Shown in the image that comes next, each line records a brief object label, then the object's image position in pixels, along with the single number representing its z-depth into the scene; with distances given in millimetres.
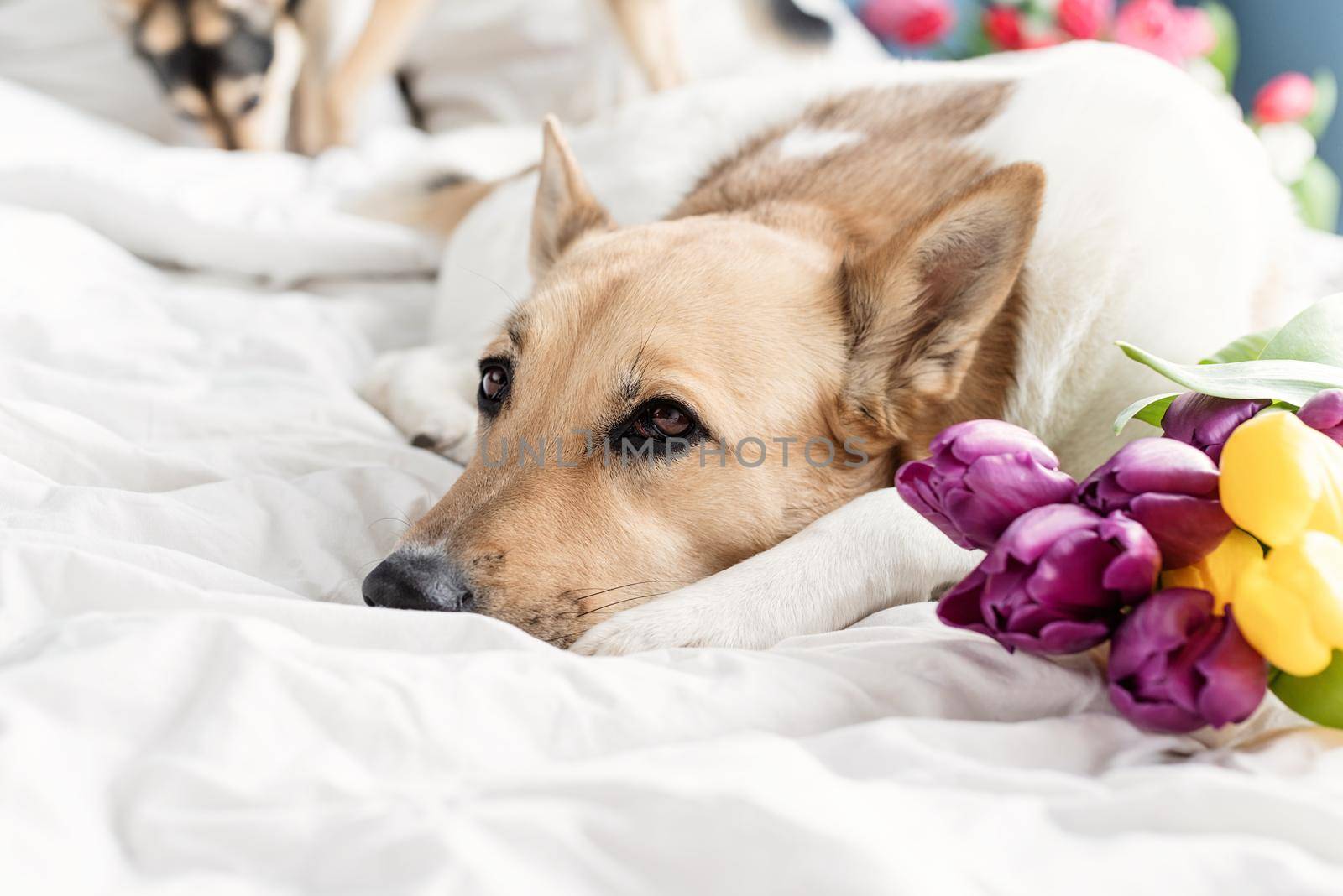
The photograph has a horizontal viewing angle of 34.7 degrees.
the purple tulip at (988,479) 641
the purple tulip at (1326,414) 638
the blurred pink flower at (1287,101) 1682
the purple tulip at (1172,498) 625
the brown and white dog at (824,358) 757
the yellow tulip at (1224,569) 627
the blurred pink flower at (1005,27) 1987
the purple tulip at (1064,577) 621
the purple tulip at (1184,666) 609
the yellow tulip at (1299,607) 602
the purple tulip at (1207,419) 660
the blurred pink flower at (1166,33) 1803
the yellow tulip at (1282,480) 610
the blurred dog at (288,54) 1448
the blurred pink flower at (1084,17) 1909
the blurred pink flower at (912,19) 1994
